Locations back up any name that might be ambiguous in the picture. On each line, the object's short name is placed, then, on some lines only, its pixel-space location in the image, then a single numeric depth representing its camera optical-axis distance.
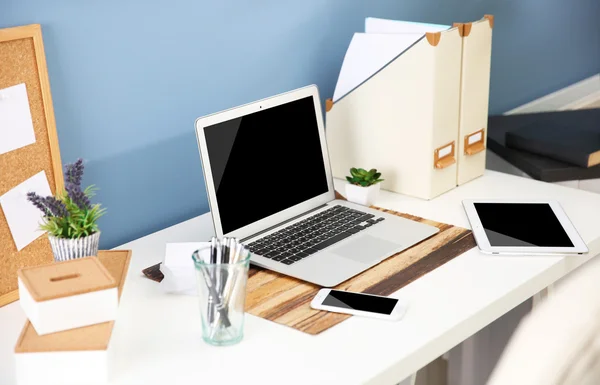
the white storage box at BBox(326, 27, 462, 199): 1.52
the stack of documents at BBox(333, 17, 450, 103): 1.56
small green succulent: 1.55
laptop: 1.32
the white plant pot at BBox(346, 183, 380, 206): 1.54
